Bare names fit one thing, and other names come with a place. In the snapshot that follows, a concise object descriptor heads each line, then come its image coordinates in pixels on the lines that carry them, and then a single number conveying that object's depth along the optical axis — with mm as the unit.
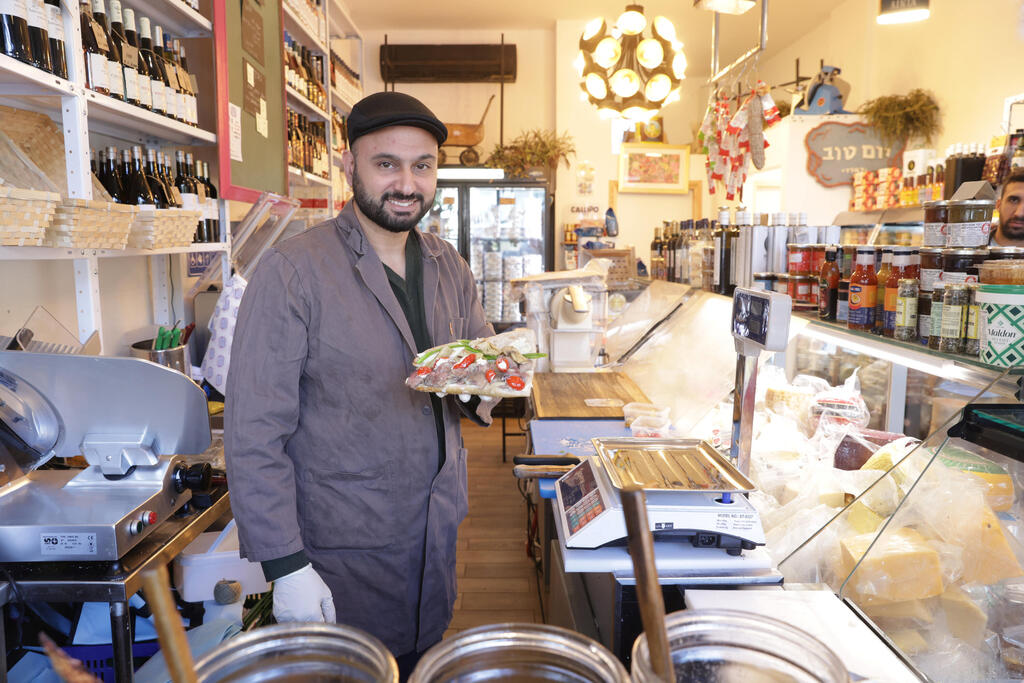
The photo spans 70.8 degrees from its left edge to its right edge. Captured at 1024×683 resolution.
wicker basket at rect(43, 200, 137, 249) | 1910
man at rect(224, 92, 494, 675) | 1589
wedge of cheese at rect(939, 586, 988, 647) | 1151
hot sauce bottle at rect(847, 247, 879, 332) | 1884
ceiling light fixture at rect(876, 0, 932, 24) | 5035
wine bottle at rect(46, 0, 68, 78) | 1988
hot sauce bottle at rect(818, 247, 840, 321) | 2141
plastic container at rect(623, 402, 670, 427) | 2594
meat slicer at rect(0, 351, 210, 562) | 1554
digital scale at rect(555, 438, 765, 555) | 1370
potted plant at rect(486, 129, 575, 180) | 7894
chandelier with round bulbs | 4605
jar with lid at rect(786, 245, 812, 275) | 2402
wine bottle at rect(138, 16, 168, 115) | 2664
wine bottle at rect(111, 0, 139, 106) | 2451
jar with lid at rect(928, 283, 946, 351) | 1529
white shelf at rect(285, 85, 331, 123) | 4590
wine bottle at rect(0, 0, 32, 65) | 1816
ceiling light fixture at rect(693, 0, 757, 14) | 3379
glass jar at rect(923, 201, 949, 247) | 1607
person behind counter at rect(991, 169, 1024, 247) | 2377
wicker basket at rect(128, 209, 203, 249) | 2412
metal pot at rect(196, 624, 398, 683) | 577
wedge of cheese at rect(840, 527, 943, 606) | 1233
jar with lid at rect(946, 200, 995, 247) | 1525
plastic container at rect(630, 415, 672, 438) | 2396
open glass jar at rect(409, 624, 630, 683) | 590
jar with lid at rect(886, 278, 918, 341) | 1690
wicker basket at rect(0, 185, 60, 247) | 1668
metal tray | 1394
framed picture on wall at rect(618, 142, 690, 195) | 8641
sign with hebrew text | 6426
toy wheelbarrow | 8094
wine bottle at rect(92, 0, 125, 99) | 2318
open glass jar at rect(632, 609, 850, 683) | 628
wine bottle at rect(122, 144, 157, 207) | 2891
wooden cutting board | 2799
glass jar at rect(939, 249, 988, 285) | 1475
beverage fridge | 7879
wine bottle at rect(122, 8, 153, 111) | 2512
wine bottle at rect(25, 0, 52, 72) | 1905
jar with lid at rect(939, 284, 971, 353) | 1480
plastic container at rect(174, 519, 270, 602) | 2096
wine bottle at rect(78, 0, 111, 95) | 2207
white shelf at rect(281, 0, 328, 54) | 4405
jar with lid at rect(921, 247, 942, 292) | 1564
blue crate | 1857
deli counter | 1148
